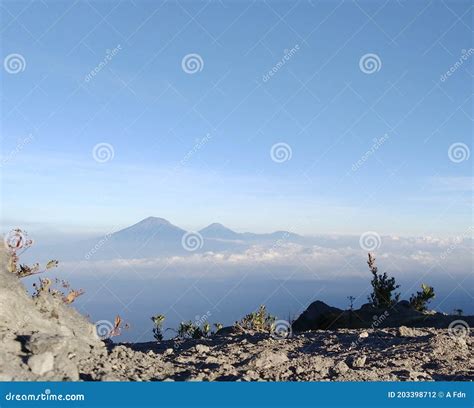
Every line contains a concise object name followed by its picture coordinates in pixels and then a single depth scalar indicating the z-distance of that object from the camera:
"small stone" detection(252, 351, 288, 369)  9.20
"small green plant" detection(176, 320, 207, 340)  18.61
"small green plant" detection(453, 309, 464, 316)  18.07
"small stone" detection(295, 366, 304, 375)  8.85
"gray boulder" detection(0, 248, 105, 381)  7.83
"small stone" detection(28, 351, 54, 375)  7.77
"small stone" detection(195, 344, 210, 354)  10.30
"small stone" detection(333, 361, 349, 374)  8.98
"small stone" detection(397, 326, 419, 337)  12.45
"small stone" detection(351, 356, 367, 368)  9.45
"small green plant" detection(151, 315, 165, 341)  18.37
